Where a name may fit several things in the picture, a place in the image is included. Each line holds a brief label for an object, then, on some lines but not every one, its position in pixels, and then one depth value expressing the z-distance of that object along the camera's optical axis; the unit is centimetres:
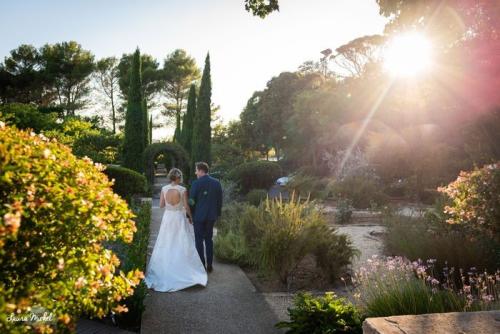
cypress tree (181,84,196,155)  3309
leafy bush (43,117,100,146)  1912
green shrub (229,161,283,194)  2128
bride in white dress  585
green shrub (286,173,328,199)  1867
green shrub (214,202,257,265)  679
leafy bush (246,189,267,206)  1595
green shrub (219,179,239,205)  1925
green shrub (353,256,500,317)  398
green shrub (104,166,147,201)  1611
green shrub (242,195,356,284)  566
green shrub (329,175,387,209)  1559
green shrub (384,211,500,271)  577
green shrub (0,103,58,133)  1638
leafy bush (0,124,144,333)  178
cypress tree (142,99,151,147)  2901
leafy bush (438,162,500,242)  490
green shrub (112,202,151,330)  422
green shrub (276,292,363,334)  377
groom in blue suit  658
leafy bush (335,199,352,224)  1252
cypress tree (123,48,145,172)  2381
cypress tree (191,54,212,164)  2736
